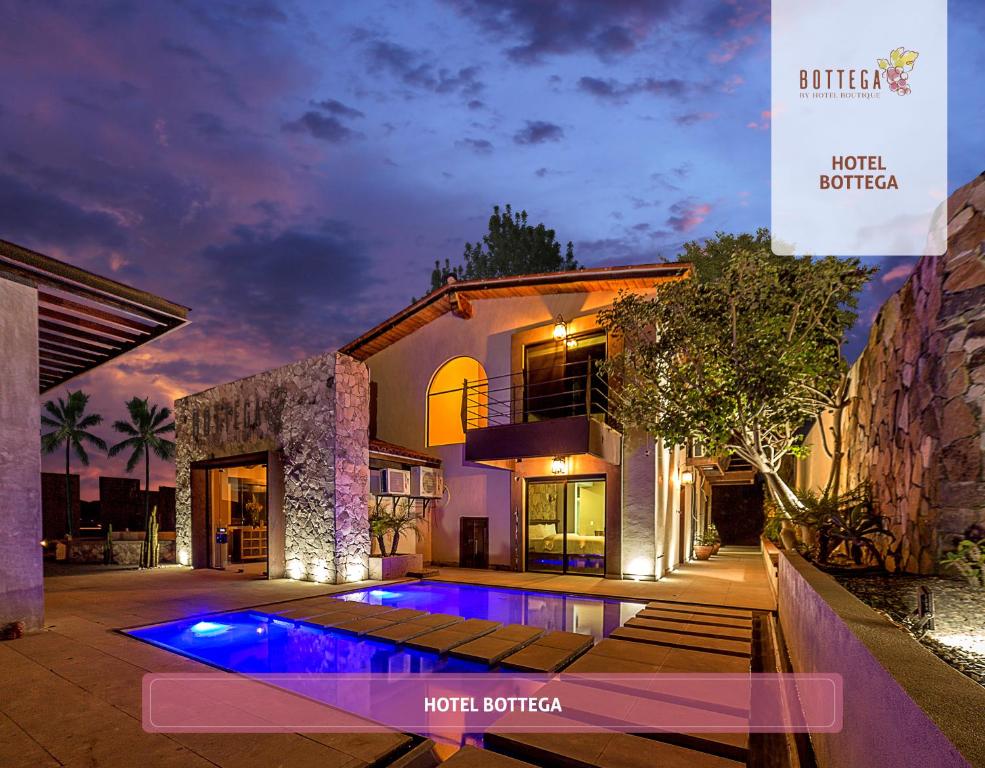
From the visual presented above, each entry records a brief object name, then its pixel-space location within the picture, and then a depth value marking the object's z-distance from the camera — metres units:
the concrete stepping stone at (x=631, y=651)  5.57
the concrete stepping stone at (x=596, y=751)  3.42
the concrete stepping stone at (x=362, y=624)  6.80
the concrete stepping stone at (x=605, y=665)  5.22
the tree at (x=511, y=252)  28.31
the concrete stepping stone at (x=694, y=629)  6.57
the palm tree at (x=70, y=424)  29.73
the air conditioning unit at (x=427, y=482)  12.88
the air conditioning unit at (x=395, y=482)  12.02
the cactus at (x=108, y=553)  14.89
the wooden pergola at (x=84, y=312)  6.54
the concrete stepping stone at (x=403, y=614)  7.48
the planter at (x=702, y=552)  16.66
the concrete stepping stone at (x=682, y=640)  5.94
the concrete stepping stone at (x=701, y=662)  5.26
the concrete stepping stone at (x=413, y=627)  6.47
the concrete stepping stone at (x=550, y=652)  5.46
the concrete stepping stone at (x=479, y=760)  3.40
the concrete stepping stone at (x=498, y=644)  5.70
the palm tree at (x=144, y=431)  31.47
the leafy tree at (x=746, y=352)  8.47
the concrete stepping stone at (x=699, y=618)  7.20
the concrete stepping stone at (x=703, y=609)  7.87
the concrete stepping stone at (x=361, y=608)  7.88
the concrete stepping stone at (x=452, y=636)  6.07
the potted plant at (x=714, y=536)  18.36
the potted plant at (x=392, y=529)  11.34
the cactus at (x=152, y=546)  13.90
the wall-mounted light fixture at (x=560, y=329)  12.27
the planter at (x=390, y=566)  11.26
